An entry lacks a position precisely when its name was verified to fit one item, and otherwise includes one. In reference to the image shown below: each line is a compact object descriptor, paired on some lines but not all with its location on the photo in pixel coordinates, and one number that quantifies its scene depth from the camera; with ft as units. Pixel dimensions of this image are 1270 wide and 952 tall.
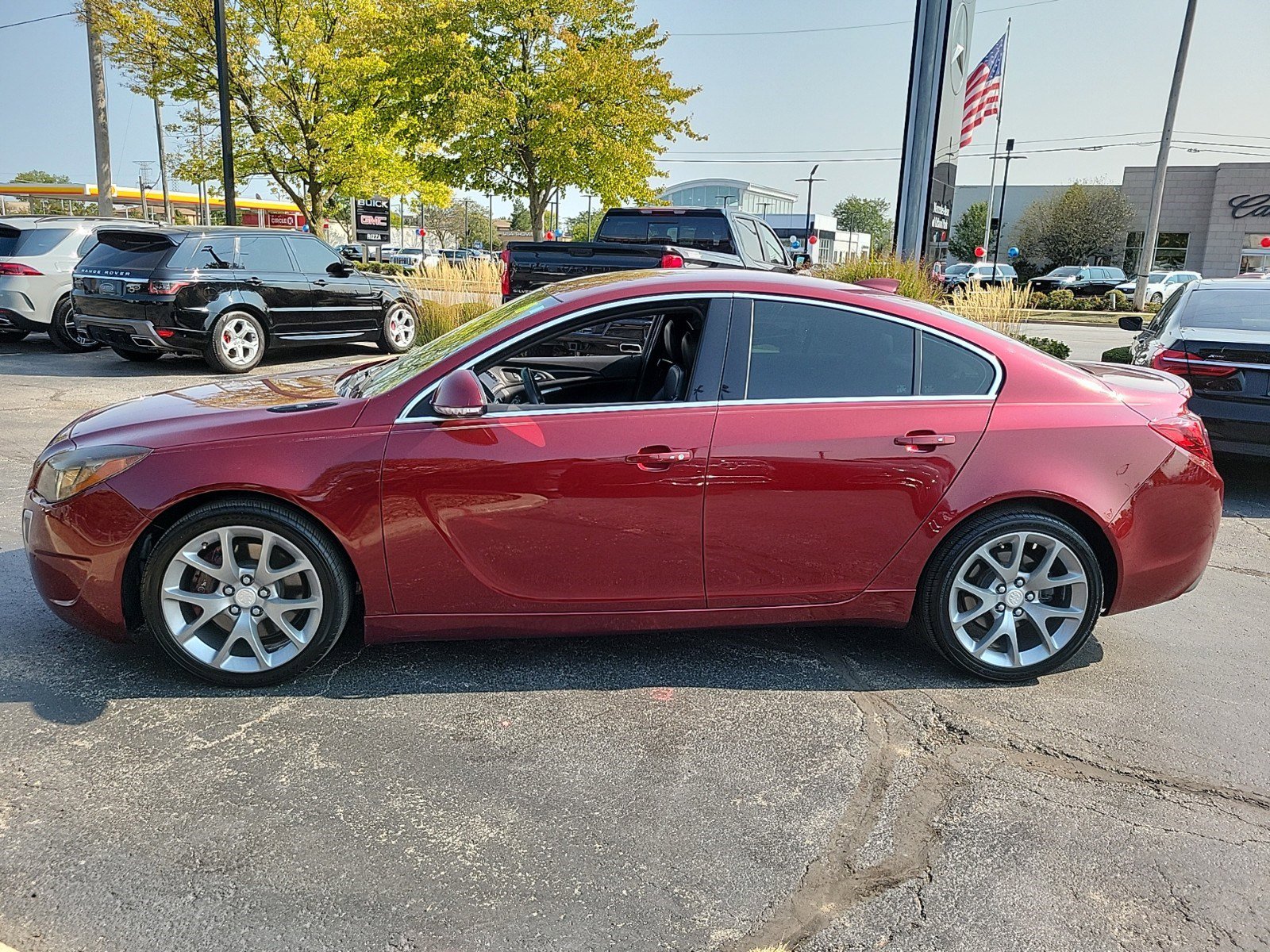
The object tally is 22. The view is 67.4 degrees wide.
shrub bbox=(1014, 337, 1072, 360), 37.22
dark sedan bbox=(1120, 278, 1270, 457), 22.25
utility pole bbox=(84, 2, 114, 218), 65.92
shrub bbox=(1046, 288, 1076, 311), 114.32
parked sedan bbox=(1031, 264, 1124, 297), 130.93
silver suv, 40.24
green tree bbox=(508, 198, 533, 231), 420.36
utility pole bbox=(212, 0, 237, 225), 50.24
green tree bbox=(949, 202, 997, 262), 230.27
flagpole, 193.77
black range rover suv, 35.01
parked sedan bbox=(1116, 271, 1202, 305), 118.42
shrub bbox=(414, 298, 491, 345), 45.09
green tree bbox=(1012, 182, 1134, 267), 172.14
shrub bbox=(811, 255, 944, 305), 40.91
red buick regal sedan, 11.48
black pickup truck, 30.48
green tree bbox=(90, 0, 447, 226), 69.51
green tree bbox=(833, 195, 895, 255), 467.52
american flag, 63.57
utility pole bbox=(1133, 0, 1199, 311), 87.25
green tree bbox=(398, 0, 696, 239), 73.10
